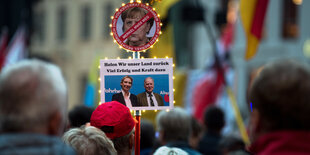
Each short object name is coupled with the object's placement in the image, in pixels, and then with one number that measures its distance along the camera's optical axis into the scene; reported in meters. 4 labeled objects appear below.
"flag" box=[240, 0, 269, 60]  14.44
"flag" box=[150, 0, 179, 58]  12.97
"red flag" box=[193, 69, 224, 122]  20.88
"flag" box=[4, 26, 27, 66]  24.67
